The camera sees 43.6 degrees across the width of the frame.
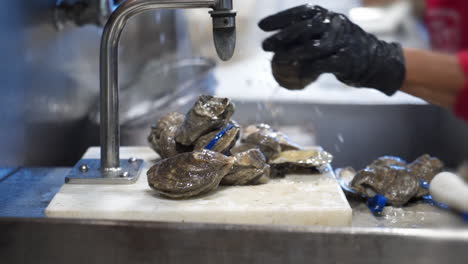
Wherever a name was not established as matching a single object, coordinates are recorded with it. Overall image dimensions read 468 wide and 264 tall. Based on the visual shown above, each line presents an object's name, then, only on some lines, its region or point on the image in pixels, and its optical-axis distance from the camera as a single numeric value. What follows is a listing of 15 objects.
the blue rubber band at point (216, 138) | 1.18
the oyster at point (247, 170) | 1.16
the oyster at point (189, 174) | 1.08
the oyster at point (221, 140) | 1.19
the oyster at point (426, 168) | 1.27
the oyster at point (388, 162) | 1.30
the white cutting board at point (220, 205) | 1.05
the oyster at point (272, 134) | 1.34
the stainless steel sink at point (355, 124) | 2.10
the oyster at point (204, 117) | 1.20
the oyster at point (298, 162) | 1.27
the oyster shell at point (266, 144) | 1.28
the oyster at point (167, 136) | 1.27
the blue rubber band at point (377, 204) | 1.18
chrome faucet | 1.08
